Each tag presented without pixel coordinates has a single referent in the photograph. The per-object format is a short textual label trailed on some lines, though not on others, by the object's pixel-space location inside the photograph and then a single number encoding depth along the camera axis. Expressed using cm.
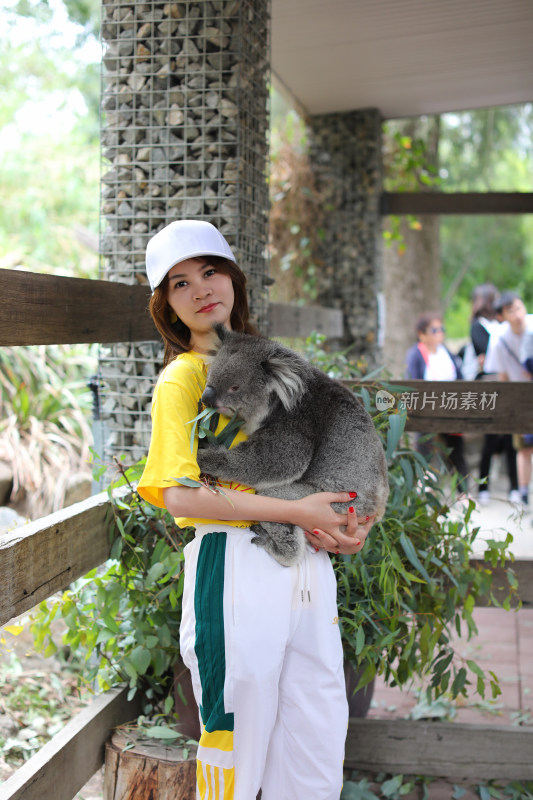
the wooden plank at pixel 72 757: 160
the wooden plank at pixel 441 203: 549
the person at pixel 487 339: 521
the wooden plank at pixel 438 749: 224
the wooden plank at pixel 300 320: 370
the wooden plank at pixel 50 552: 148
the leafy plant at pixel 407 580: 193
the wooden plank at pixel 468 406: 227
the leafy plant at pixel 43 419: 413
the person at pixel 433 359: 506
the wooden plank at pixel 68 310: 152
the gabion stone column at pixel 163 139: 239
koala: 150
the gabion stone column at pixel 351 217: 552
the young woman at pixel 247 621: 144
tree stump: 183
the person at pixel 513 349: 488
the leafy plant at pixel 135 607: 193
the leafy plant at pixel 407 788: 212
